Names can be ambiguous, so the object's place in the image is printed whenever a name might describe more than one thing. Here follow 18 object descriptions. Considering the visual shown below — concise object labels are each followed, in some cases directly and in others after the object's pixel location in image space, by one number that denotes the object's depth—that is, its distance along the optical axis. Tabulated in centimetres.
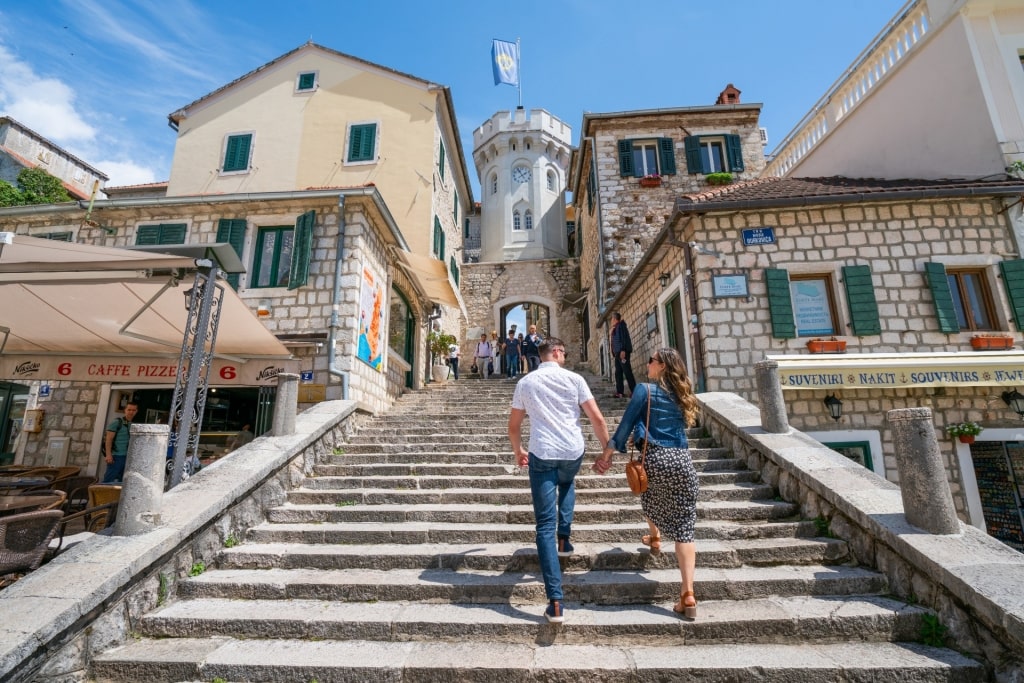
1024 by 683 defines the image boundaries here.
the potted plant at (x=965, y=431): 711
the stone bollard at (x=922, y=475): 321
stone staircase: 261
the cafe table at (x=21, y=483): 551
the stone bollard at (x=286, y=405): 541
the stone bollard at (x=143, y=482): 332
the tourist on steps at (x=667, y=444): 314
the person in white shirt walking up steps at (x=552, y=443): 294
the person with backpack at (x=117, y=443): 631
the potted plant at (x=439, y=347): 1360
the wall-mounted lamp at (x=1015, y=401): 708
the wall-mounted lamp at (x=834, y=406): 732
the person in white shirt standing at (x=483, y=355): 1544
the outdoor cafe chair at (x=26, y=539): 316
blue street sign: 812
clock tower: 2200
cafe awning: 439
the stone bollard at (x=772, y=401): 514
